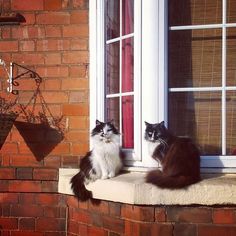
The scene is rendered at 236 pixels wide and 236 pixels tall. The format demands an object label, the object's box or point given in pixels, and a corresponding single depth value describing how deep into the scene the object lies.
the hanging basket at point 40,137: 4.47
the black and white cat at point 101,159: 3.94
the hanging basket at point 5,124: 4.17
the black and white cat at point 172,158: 3.54
